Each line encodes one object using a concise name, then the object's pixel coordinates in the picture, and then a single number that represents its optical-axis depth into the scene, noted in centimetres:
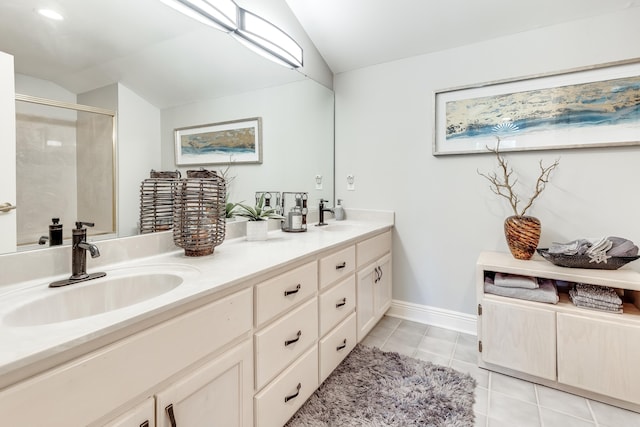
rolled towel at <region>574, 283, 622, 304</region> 150
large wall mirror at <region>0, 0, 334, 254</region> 100
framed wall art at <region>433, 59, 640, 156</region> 174
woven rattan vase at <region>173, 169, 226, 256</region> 128
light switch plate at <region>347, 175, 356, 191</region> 266
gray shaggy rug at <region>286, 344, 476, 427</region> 138
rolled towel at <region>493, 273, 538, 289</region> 168
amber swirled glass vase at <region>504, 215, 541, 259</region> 181
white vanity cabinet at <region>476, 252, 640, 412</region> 145
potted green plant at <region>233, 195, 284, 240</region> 169
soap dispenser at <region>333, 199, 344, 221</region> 265
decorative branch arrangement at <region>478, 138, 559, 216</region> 194
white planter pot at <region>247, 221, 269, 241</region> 169
